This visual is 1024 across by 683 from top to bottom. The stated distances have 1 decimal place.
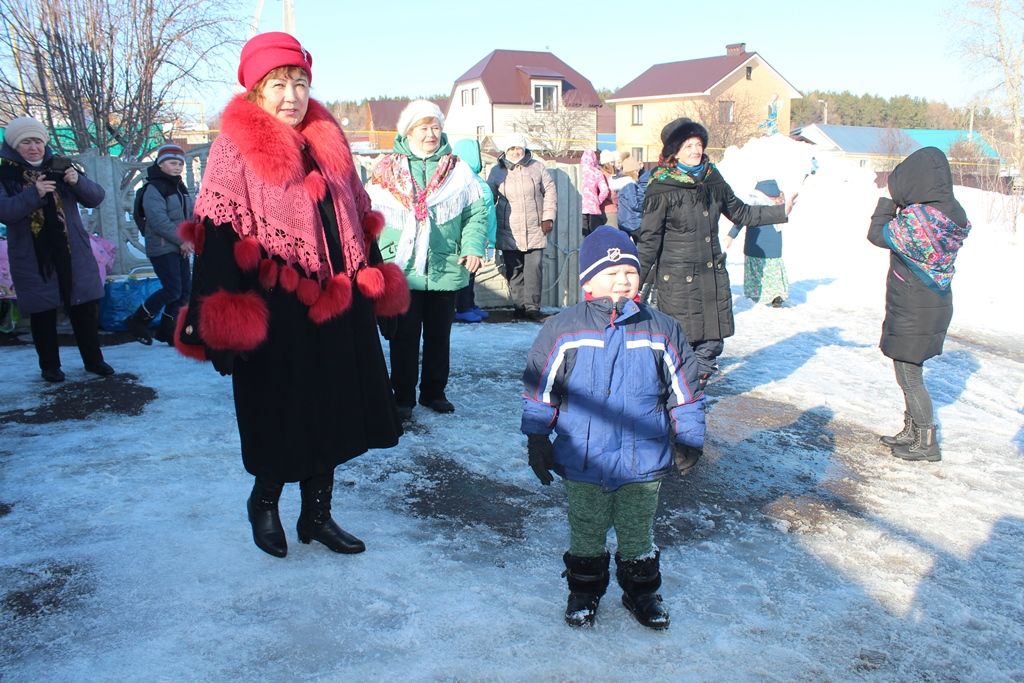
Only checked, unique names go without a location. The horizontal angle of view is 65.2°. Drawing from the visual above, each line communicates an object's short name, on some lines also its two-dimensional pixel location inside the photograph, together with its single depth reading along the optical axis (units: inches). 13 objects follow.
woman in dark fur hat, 194.4
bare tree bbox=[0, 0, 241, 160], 353.7
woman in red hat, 113.5
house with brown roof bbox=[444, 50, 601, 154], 1868.8
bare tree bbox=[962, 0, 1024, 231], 698.2
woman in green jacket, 197.3
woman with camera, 220.1
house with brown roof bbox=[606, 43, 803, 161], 2038.6
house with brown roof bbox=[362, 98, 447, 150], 2886.3
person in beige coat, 331.0
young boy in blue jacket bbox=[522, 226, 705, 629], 110.3
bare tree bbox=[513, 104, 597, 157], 1825.8
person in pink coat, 383.9
